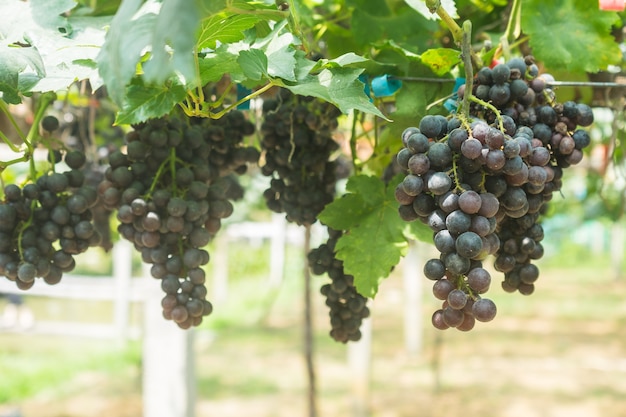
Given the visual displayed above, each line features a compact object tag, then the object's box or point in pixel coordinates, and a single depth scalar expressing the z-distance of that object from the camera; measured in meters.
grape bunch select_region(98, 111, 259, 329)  1.11
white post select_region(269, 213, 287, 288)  10.73
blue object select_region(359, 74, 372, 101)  1.10
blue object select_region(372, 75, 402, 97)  1.08
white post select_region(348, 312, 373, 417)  4.38
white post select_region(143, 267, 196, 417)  2.89
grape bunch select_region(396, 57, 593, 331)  0.81
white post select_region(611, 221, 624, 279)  13.23
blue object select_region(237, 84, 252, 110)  1.20
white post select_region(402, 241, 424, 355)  6.21
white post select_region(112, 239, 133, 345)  7.08
